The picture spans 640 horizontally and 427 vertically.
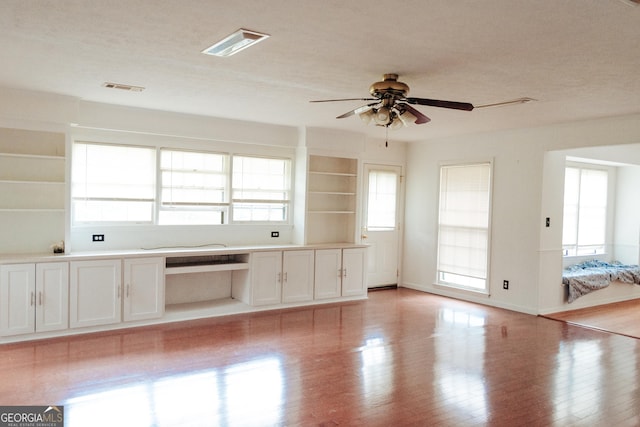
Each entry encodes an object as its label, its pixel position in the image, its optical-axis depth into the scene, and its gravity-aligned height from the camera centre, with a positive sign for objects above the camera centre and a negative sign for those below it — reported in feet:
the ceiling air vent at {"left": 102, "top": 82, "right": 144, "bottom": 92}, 14.44 +3.44
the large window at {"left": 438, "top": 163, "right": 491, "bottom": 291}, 22.54 -0.98
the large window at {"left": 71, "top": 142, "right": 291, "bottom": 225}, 18.08 +0.48
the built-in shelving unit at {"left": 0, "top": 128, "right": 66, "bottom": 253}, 16.47 +0.15
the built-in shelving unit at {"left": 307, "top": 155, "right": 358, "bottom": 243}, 23.54 +0.14
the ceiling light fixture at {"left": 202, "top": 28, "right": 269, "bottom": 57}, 9.75 +3.44
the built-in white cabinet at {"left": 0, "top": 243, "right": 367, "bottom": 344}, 15.20 -3.38
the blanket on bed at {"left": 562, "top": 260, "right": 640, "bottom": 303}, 21.18 -3.16
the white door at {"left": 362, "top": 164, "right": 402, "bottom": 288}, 25.45 -1.03
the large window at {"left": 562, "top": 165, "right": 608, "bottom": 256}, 25.13 -0.05
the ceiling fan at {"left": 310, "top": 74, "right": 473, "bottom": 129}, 12.22 +2.59
